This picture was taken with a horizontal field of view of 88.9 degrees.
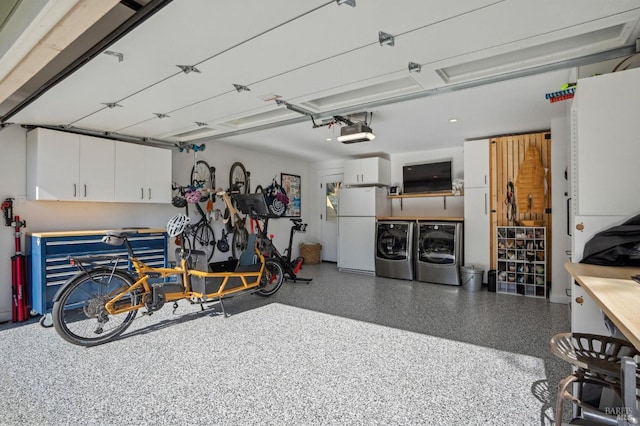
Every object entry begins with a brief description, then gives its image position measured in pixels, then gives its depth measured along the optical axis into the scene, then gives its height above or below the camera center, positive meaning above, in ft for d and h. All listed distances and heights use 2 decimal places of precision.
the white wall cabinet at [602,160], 6.33 +1.08
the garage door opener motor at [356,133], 13.28 +3.36
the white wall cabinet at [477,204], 17.26 +0.58
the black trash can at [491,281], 16.51 -3.36
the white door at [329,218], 25.16 -0.24
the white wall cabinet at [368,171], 20.86 +2.85
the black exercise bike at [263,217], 15.08 -0.10
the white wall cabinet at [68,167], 12.20 +1.92
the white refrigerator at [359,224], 20.93 -0.62
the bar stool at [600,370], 3.20 -1.97
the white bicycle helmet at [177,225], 11.73 -0.36
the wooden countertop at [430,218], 18.15 -0.19
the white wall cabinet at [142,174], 14.40 +1.91
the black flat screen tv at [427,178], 20.10 +2.37
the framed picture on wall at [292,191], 23.44 +1.81
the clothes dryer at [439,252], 17.80 -2.10
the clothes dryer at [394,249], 19.22 -2.08
